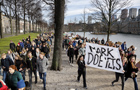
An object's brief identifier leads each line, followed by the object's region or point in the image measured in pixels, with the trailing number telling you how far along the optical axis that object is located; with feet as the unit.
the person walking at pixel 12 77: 12.03
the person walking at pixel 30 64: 17.24
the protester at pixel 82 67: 17.01
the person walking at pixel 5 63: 18.01
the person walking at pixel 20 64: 17.36
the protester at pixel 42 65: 16.63
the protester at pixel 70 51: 29.02
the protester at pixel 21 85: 10.46
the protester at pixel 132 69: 15.88
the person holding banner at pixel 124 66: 16.66
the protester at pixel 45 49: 29.45
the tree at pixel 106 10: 51.50
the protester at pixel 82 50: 28.68
